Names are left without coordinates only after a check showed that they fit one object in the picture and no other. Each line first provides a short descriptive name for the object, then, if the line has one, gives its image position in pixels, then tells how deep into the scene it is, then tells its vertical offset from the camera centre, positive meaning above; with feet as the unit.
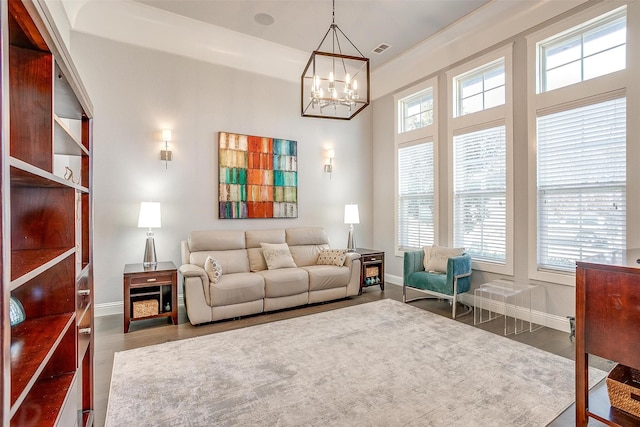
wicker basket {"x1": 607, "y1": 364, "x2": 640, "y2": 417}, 5.32 -2.95
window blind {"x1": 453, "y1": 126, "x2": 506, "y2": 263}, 13.87 +0.89
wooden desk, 4.81 -1.65
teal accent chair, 13.25 -2.73
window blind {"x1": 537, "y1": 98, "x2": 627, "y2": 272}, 10.52 +1.02
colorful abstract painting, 15.67 +1.84
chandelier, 10.13 +6.59
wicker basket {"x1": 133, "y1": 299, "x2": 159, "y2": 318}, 11.78 -3.39
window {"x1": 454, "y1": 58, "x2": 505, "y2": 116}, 14.02 +5.59
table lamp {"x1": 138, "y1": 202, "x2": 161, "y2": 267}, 12.89 -0.28
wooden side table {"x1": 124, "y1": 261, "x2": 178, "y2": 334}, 11.59 -2.87
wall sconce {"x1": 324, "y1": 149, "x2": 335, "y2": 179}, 18.69 +2.88
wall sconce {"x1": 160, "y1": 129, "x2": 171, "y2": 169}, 14.19 +2.91
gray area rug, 6.82 -4.15
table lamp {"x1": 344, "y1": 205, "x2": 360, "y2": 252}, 17.88 -0.25
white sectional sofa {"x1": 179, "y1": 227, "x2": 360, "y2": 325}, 12.19 -2.53
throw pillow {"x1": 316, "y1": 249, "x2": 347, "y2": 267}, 15.79 -2.10
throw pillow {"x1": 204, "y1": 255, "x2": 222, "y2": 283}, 12.46 -2.12
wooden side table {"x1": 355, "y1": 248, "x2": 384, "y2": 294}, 16.75 -2.83
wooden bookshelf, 2.57 -0.17
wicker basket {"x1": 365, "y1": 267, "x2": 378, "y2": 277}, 16.95 -3.01
